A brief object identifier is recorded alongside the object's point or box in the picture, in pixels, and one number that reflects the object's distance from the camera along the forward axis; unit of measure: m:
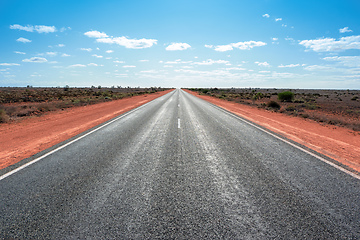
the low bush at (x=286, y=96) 30.22
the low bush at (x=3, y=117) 11.07
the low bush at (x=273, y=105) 20.78
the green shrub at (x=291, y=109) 18.52
